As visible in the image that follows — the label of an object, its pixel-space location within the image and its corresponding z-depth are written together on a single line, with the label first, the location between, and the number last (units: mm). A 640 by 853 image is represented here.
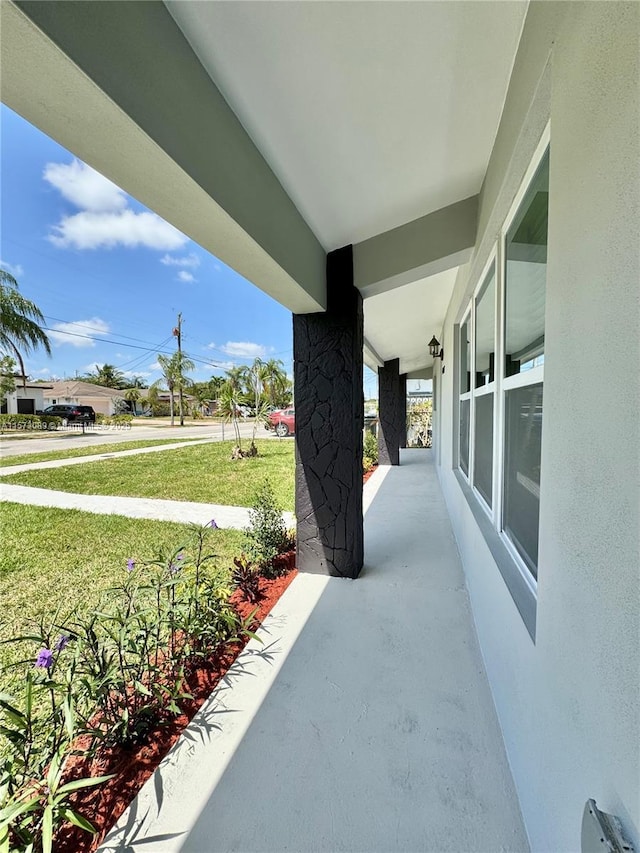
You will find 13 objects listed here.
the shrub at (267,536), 3398
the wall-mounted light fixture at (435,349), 6180
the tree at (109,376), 37481
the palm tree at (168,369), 28000
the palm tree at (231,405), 10852
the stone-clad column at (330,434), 3117
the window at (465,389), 3789
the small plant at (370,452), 8922
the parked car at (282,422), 17016
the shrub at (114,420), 21698
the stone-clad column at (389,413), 8961
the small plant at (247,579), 2885
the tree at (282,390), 20978
